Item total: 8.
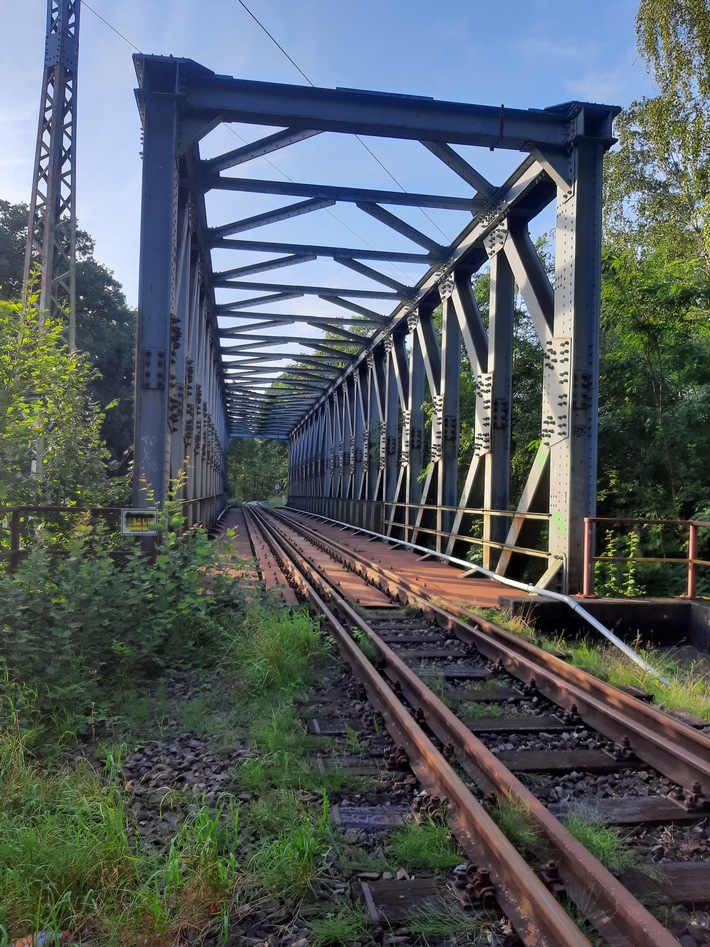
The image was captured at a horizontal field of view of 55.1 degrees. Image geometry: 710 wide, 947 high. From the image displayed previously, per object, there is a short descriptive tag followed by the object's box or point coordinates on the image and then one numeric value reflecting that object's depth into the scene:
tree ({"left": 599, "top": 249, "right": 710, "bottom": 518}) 10.95
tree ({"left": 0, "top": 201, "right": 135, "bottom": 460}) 31.02
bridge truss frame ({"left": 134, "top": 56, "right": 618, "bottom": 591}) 8.24
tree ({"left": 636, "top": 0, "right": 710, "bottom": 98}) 12.68
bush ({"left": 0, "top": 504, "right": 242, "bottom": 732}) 4.53
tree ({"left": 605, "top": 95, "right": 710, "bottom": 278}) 13.33
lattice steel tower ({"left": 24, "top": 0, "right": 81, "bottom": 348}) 11.35
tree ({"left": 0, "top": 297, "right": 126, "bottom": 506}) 6.12
